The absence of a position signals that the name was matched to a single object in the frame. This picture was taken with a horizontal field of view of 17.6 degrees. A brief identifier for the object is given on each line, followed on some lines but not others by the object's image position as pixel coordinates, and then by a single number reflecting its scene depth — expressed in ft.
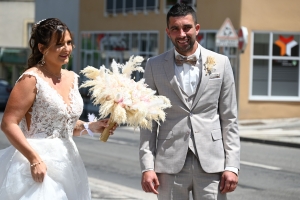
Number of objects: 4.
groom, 20.68
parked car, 149.84
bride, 20.28
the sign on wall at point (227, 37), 92.68
